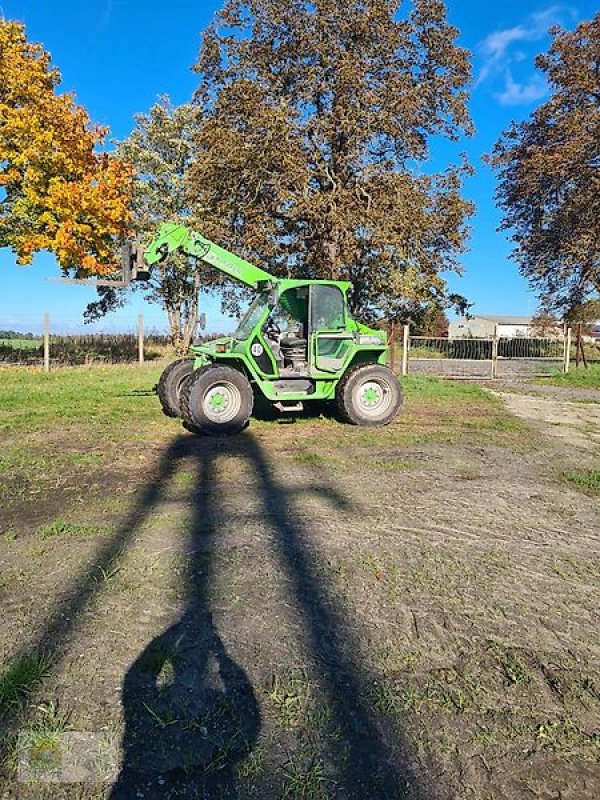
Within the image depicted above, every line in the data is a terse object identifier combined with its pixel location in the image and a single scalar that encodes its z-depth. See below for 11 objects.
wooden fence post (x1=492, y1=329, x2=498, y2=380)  19.50
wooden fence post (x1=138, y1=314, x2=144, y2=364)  22.98
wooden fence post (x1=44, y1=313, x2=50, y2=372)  19.50
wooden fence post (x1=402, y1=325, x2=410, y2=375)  19.36
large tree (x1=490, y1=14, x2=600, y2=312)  21.66
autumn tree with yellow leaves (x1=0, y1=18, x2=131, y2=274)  18.84
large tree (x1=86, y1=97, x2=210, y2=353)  29.86
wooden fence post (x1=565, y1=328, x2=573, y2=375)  20.77
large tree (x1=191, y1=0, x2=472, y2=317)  19.20
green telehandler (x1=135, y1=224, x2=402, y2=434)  9.02
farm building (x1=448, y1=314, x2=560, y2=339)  75.38
